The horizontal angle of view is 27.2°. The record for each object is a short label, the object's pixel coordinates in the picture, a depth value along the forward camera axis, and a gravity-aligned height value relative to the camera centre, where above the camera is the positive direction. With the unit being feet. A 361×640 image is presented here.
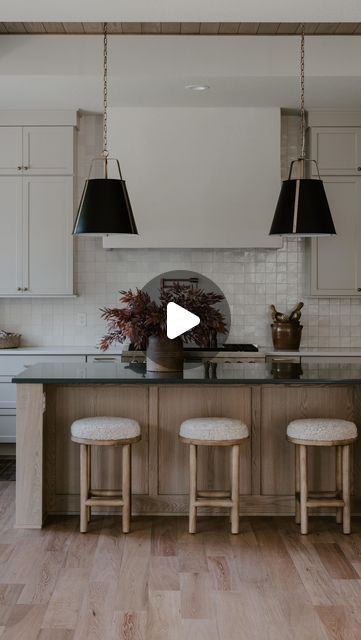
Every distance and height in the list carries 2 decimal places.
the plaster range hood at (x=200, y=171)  19.12 +3.73
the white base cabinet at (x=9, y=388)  18.80 -1.83
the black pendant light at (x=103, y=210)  12.26 +1.74
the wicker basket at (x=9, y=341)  19.25 -0.66
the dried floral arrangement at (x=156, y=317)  13.16 -0.02
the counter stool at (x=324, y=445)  12.66 -2.21
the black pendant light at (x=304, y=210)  12.82 +1.83
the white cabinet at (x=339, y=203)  19.43 +2.96
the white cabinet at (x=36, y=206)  19.36 +2.85
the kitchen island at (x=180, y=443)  13.83 -2.32
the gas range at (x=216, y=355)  18.33 -0.96
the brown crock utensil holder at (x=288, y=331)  19.62 -0.39
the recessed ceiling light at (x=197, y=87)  17.29 +5.35
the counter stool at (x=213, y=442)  12.59 -2.13
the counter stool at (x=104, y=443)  12.60 -2.15
